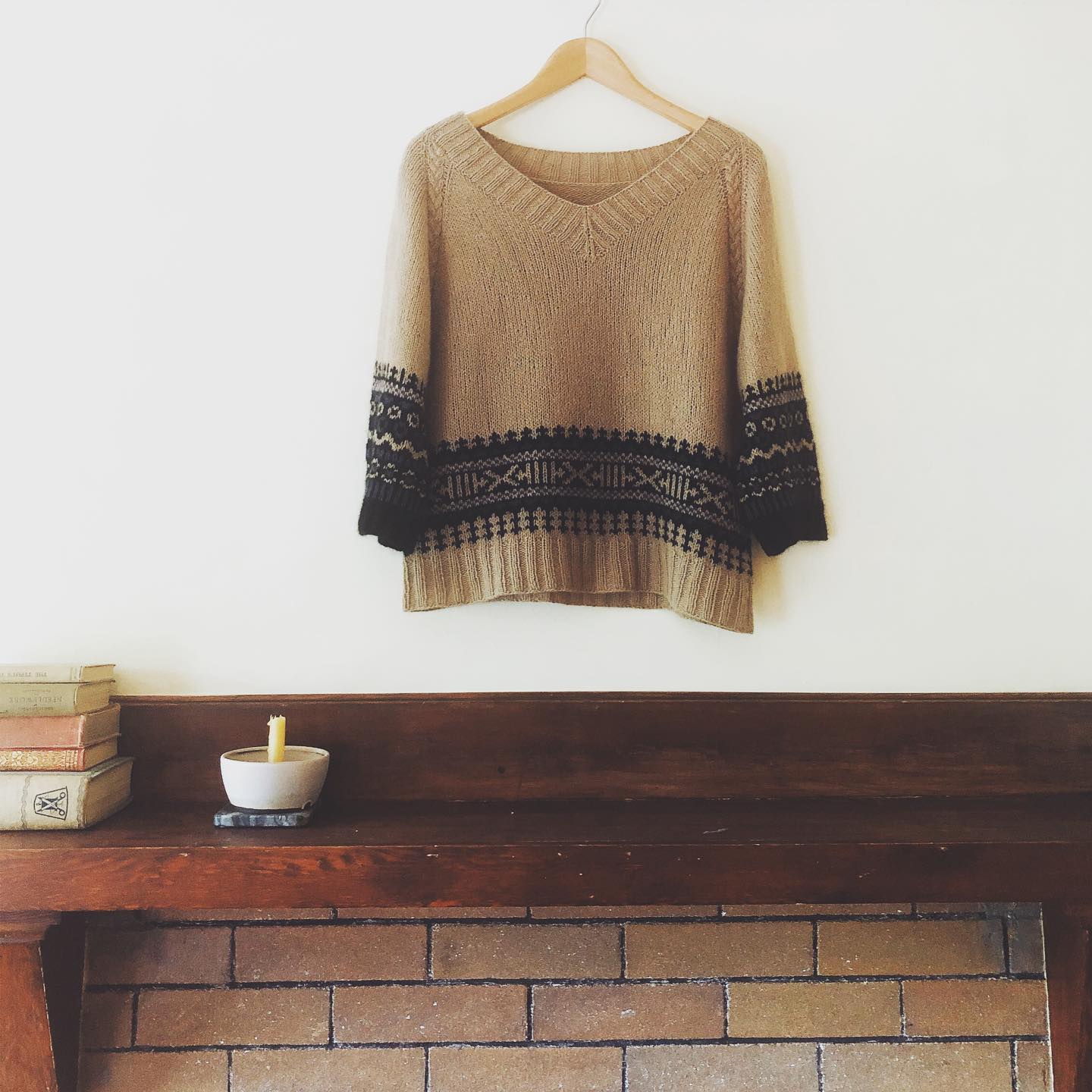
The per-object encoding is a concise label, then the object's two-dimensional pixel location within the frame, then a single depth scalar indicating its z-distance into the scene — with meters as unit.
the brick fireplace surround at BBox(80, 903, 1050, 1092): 1.25
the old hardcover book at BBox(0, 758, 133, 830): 1.09
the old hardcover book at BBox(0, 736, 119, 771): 1.12
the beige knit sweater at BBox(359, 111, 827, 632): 1.23
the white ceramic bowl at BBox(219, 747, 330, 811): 1.11
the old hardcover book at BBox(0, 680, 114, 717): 1.13
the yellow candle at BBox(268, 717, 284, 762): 1.13
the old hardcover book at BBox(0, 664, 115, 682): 1.13
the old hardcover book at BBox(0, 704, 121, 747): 1.13
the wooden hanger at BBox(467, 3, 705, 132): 1.31
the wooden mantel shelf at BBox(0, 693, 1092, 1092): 1.02
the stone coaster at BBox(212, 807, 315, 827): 1.10
